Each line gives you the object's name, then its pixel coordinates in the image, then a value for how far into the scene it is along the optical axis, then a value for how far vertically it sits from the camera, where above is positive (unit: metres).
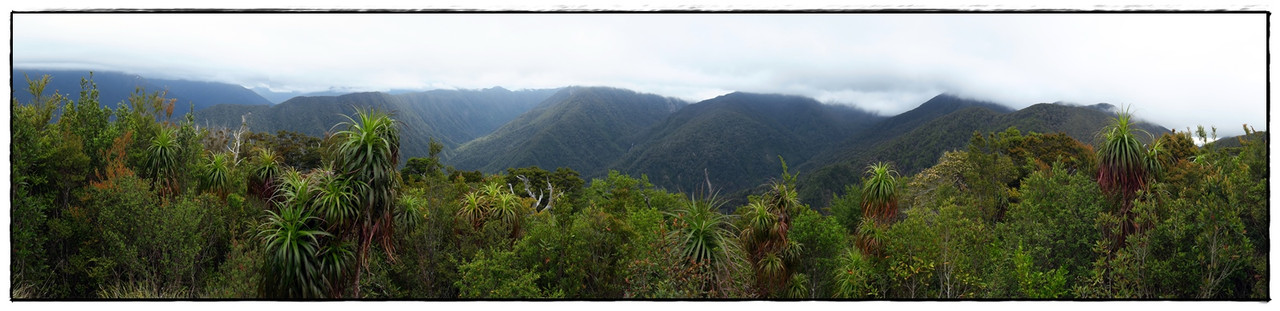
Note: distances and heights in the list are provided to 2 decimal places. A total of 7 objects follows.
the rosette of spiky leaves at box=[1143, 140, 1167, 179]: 8.43 -0.11
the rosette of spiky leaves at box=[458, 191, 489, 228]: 9.88 -1.04
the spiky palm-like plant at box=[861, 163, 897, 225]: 10.58 -0.76
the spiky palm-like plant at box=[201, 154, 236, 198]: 11.36 -0.59
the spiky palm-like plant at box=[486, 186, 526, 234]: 10.13 -1.06
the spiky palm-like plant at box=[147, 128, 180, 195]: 9.55 -0.23
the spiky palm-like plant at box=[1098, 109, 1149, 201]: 8.12 -0.05
